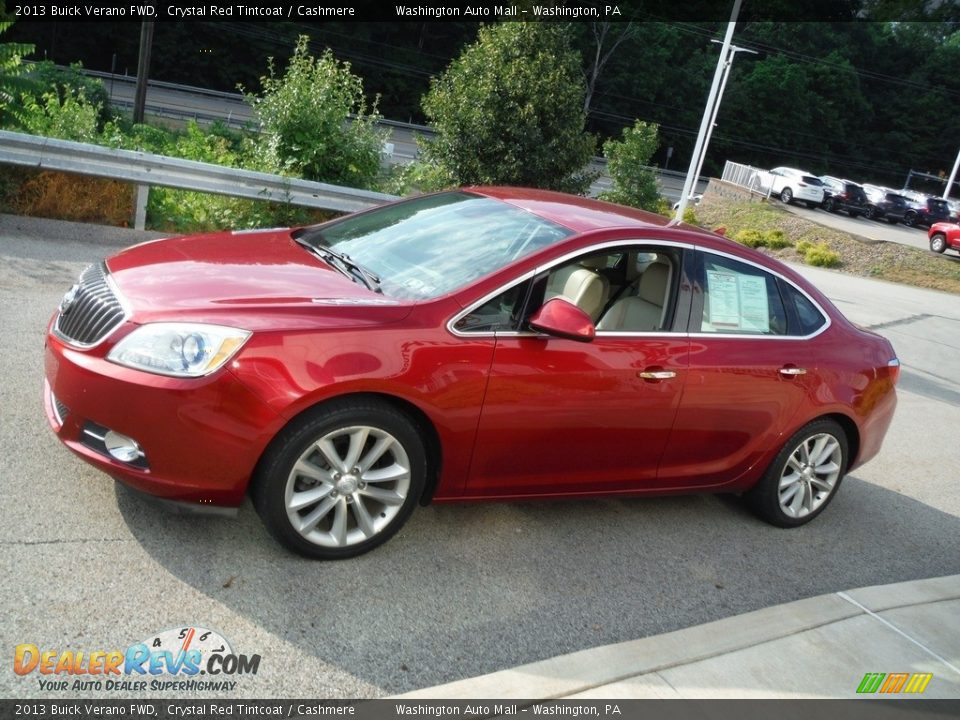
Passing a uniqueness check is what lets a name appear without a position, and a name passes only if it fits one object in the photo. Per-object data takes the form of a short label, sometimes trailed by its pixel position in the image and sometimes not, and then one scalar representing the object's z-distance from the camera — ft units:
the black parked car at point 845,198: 154.71
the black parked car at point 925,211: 159.22
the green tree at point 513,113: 42.32
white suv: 147.95
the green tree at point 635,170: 86.28
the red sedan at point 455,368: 11.97
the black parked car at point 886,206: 157.58
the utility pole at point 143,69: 75.51
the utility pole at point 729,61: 96.38
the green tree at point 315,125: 34.60
